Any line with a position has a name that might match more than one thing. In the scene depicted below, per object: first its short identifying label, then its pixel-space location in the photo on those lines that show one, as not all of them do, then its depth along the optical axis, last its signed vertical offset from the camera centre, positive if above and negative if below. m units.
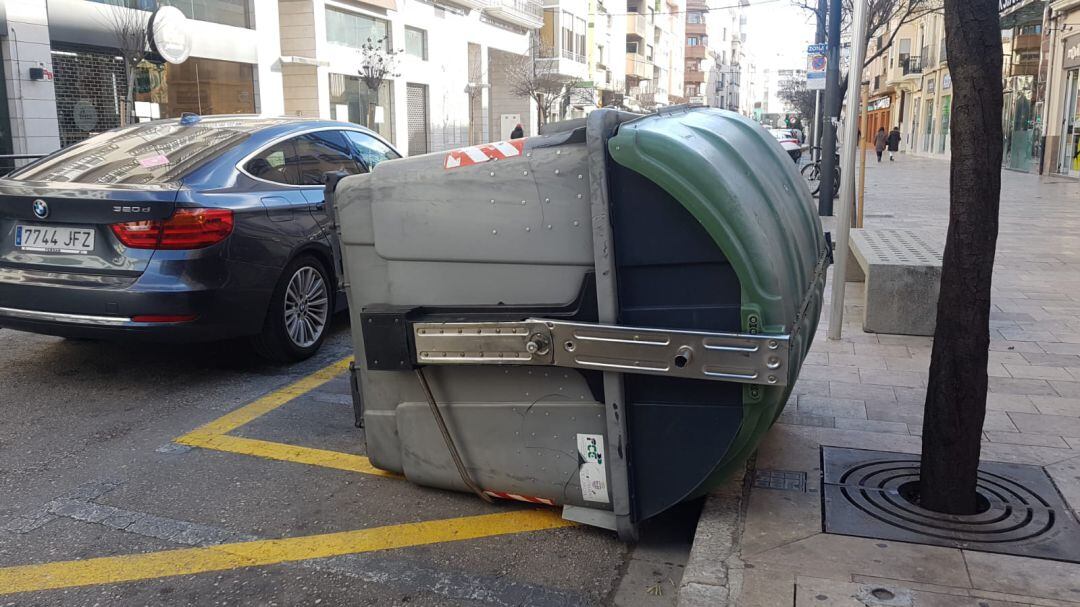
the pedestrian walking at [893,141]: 47.46 +0.34
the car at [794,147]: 26.02 +0.03
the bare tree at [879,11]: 17.77 +3.00
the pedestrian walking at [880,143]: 43.71 +0.23
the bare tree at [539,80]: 45.47 +3.67
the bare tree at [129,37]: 18.81 +2.45
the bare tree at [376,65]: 30.52 +3.02
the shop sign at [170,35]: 19.66 +2.67
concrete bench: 6.20 -1.03
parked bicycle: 21.37 -0.62
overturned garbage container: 2.90 -0.56
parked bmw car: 4.85 -0.51
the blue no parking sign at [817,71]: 17.00 +1.50
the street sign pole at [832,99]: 14.30 +0.80
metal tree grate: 3.03 -1.34
